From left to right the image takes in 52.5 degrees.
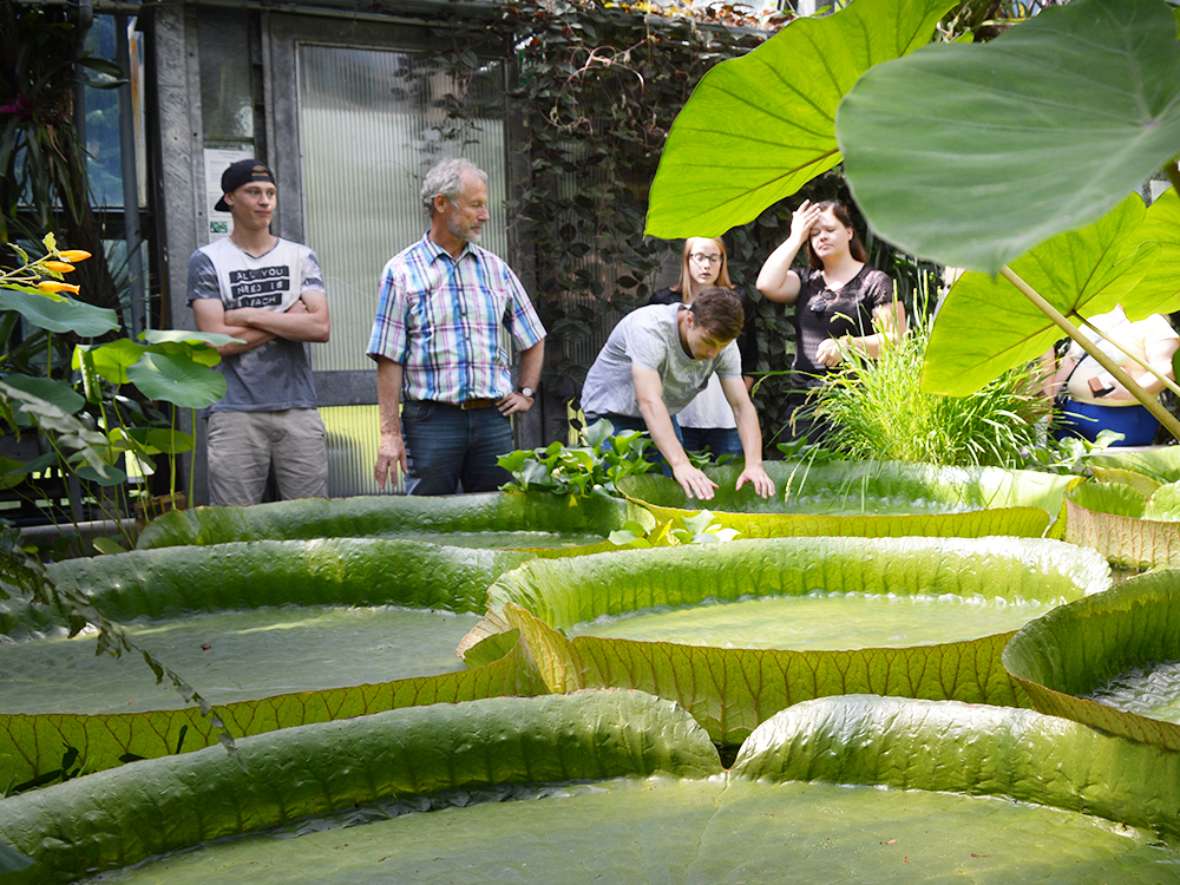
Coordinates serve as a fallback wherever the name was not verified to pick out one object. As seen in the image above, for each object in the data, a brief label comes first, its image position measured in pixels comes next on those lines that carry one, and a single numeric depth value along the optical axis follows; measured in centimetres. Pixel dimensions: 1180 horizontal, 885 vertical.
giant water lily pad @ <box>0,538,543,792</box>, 99
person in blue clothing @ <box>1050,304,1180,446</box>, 321
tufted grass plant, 290
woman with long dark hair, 344
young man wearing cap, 338
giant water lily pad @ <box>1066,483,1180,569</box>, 175
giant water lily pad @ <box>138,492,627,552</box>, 229
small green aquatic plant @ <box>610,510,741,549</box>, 199
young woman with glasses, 348
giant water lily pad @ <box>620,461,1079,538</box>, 195
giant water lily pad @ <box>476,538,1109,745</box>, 108
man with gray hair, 329
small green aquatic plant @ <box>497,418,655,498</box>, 248
